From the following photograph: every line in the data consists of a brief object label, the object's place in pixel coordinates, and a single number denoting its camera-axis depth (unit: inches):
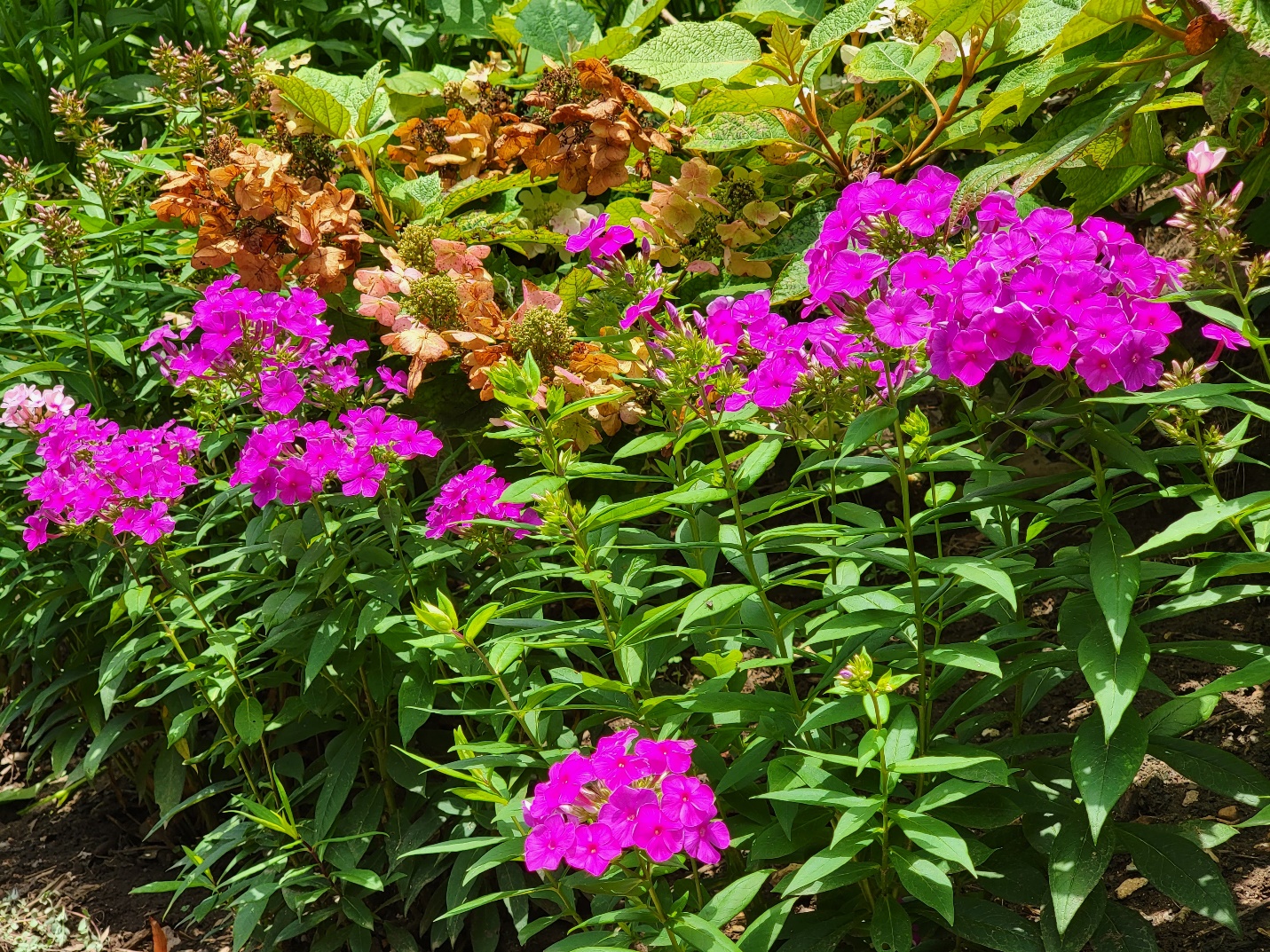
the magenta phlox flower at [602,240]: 86.8
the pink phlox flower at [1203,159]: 65.9
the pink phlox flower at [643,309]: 74.6
